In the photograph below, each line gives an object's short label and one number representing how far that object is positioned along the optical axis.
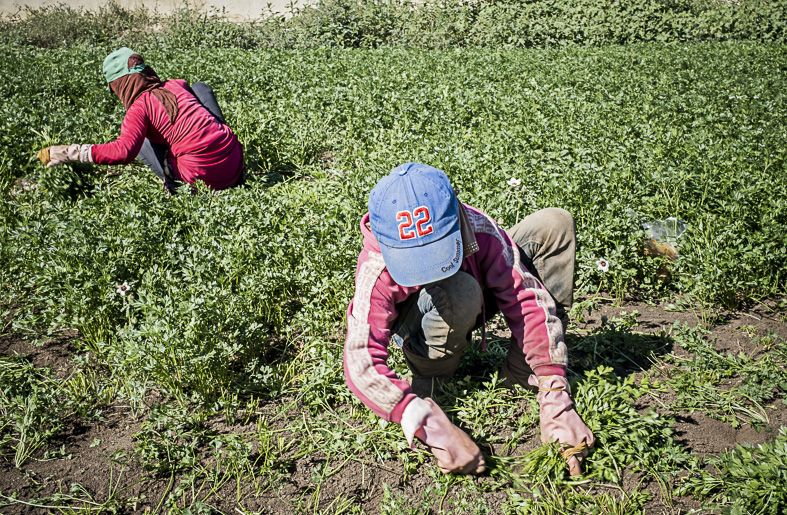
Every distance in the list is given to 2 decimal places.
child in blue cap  2.38
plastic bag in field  4.14
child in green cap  4.91
